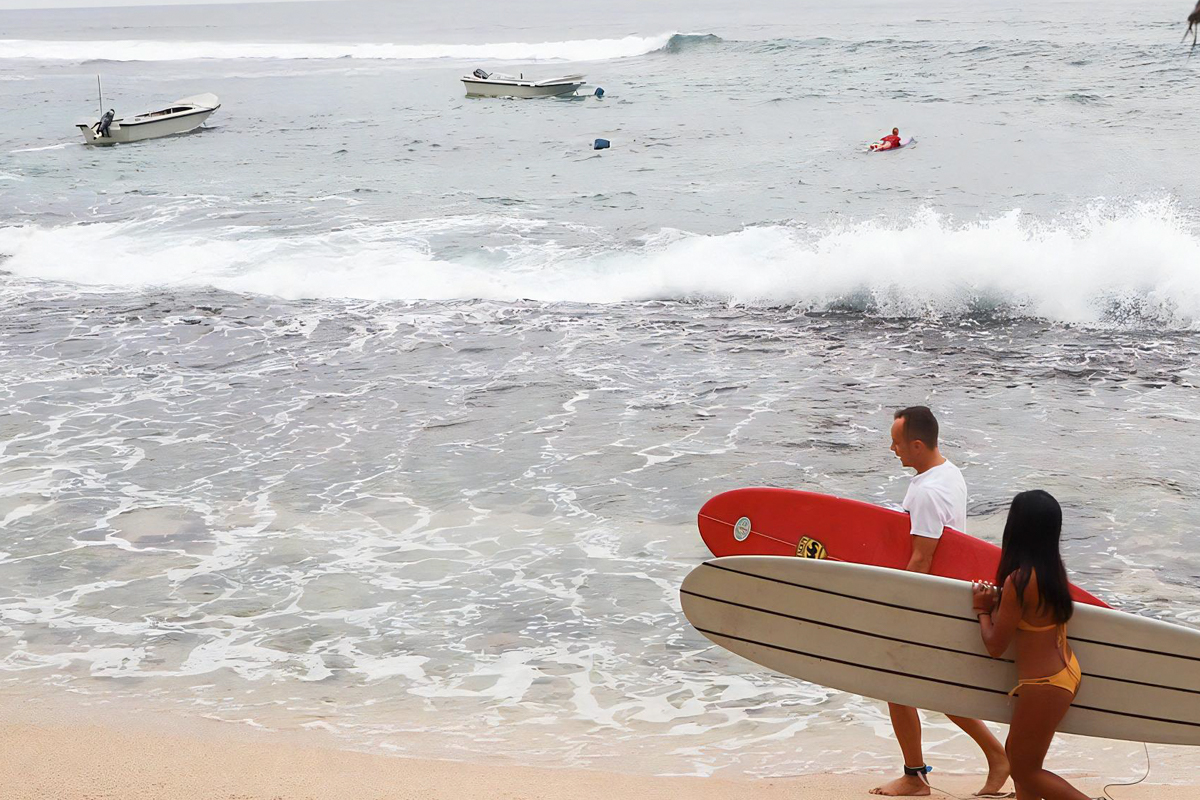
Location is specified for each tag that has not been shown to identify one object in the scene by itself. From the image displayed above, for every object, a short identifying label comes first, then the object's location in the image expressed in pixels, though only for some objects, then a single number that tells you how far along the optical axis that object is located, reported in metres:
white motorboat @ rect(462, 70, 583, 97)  89.00
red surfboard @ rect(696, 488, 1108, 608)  9.12
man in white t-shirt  8.96
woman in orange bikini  7.21
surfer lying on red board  60.19
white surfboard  7.64
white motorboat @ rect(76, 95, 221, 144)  68.69
